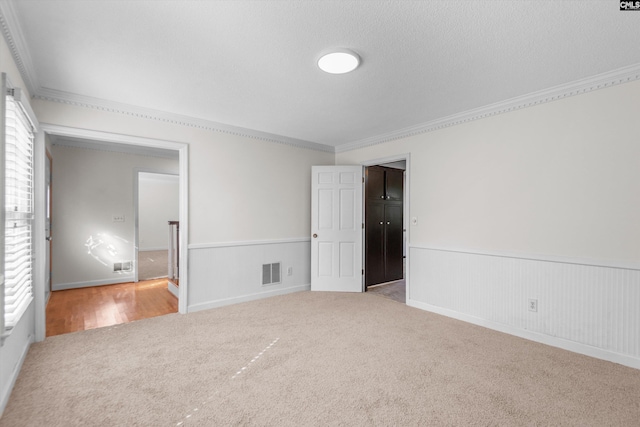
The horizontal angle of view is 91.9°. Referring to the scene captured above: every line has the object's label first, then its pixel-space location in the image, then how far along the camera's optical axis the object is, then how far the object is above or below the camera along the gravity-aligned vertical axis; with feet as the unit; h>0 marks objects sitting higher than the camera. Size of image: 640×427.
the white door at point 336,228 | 15.98 -0.73
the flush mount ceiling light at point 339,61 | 7.41 +3.82
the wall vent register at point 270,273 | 14.84 -2.89
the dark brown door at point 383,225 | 16.93 -0.63
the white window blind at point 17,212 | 6.77 +0.04
